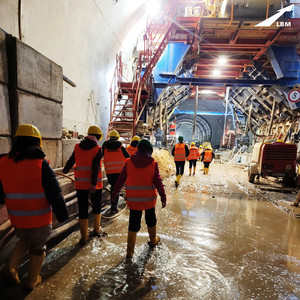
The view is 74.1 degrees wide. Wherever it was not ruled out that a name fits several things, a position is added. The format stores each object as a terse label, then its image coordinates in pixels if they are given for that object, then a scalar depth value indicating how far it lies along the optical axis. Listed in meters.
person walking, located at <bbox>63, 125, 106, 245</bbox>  3.08
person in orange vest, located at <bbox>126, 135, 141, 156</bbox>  5.91
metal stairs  8.04
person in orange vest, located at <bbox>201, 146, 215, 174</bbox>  10.26
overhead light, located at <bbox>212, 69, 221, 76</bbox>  13.65
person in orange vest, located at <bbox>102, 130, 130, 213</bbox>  4.16
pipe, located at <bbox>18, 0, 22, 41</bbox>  3.83
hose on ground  4.04
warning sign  9.30
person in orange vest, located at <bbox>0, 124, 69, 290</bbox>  1.84
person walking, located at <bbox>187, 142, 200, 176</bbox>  9.76
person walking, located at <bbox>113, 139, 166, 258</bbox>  2.67
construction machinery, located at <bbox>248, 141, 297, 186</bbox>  7.56
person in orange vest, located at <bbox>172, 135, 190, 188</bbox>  7.29
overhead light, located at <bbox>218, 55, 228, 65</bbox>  11.31
